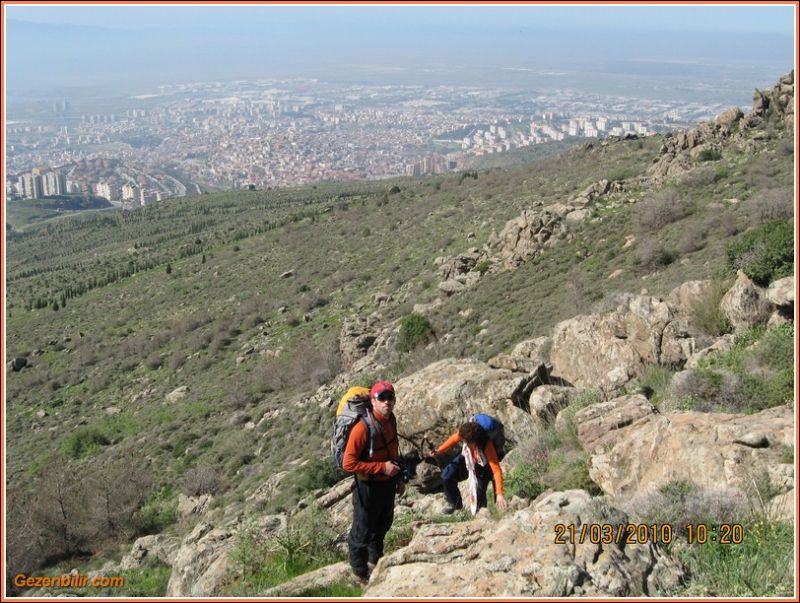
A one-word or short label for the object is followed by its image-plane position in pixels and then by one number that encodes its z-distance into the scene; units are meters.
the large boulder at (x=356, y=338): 18.42
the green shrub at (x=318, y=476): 9.84
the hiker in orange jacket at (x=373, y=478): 4.57
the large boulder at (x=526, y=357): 9.13
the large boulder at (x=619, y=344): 8.35
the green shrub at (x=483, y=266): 21.54
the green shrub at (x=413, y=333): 17.03
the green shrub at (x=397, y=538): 5.21
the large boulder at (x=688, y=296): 9.65
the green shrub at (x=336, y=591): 4.57
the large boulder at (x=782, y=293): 7.76
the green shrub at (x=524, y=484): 5.72
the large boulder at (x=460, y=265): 22.23
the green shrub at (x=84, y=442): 18.48
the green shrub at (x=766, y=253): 9.18
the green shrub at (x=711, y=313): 8.89
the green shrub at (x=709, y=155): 23.05
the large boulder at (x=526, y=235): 21.11
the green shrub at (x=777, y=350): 6.58
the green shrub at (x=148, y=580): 7.61
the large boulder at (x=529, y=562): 3.54
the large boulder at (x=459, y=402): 7.89
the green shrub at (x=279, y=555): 5.33
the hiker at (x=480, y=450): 5.60
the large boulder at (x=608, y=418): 5.90
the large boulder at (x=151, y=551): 9.31
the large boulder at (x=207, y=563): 5.64
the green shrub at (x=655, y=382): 7.21
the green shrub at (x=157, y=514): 12.42
